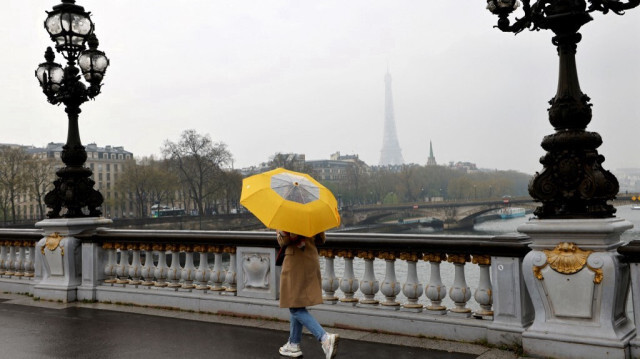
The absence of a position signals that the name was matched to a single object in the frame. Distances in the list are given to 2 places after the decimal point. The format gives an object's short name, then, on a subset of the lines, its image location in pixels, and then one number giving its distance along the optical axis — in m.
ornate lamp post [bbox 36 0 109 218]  9.38
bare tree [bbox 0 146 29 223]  67.00
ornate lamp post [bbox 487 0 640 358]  4.93
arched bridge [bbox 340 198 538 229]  77.19
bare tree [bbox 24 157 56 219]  69.19
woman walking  5.12
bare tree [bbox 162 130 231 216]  78.62
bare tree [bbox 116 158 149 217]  83.62
